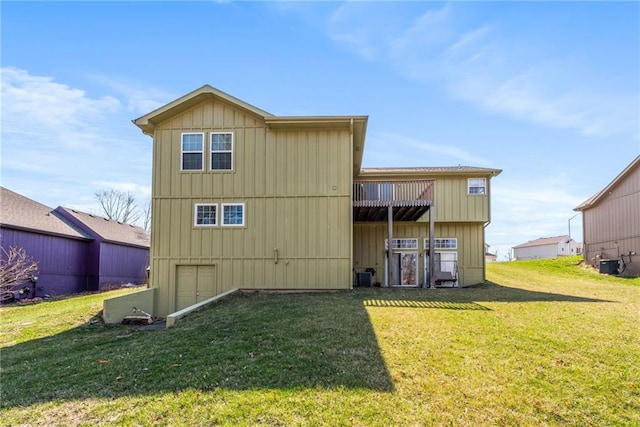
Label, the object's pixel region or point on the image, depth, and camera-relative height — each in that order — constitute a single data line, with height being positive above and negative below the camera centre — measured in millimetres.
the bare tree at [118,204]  44875 +3533
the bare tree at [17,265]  16656 -1493
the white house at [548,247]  56125 -1684
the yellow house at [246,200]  13531 +1257
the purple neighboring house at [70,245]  18766 -638
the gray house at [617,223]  20359 +795
